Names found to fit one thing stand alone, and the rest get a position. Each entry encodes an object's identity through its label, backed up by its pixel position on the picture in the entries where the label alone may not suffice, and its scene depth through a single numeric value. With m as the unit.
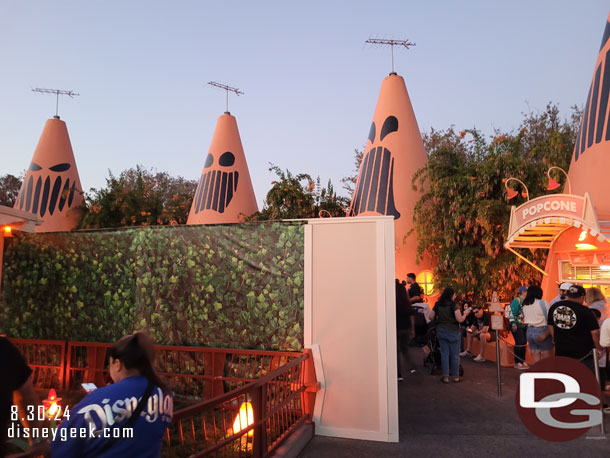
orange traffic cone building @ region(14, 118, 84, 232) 16.97
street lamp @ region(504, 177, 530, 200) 10.64
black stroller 8.02
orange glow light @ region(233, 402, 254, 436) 4.44
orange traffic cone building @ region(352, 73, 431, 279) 13.32
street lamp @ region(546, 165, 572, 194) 9.84
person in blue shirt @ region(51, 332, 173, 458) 1.90
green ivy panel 5.49
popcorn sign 7.96
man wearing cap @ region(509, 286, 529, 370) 8.37
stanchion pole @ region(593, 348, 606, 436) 4.82
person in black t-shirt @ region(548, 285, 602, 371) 5.18
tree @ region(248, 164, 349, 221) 17.59
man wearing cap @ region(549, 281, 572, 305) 5.79
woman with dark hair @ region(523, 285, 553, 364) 6.59
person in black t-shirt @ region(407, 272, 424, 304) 8.34
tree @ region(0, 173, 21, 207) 33.22
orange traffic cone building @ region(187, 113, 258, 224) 17.36
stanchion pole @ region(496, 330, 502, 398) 6.31
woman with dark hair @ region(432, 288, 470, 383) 7.01
